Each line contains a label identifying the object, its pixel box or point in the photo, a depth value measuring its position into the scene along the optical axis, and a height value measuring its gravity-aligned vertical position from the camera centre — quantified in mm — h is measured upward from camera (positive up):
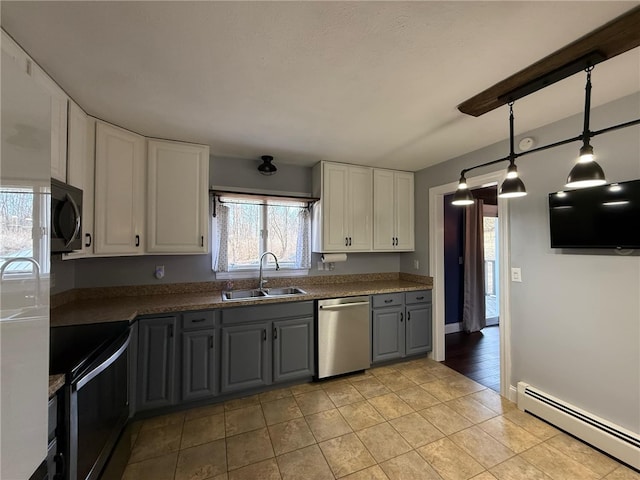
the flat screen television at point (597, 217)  1680 +195
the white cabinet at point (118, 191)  2102 +456
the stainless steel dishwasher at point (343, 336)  2732 -968
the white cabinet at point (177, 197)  2439 +454
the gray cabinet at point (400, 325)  3016 -951
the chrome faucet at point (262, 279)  2949 -392
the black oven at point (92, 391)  1150 -755
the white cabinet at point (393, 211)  3383 +446
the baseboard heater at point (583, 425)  1704 -1303
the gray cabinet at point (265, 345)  2377 -950
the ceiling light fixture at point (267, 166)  2934 +876
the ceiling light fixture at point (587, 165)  1294 +399
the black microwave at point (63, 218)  1380 +150
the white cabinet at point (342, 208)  3105 +446
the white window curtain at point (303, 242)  3258 +34
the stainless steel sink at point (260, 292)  2707 -524
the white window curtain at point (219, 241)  2889 +41
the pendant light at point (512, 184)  1663 +388
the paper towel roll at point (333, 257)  3184 -150
